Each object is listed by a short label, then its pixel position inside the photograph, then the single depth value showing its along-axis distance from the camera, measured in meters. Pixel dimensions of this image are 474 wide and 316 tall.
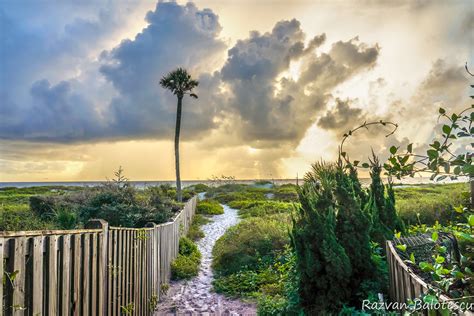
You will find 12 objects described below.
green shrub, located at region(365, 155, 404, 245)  5.70
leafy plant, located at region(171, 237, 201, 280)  9.30
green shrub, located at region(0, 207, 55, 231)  8.98
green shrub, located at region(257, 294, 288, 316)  5.19
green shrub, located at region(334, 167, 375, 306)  4.80
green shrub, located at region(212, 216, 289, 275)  9.73
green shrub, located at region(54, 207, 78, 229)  9.27
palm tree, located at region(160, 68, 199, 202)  26.56
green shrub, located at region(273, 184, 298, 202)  30.08
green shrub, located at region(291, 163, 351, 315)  4.61
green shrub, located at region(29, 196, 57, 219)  12.71
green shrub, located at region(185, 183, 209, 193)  39.68
